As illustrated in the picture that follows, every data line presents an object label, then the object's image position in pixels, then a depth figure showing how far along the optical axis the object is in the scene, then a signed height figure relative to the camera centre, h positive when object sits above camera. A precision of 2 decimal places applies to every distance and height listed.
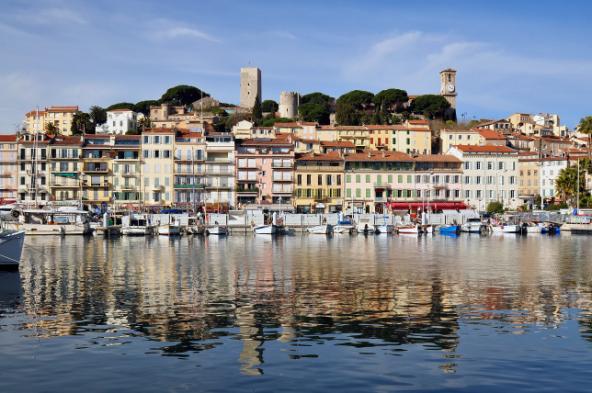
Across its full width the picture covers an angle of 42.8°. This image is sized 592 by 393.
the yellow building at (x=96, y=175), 115.12 +4.19
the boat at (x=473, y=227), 100.25 -3.08
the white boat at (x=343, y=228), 99.50 -3.25
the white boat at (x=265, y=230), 94.25 -3.36
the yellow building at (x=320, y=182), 116.56 +3.28
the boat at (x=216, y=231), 93.38 -3.47
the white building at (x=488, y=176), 119.56 +4.49
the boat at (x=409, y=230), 97.50 -3.41
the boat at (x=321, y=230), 97.31 -3.44
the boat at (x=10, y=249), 42.66 -2.68
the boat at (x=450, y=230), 98.00 -3.39
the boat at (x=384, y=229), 99.44 -3.35
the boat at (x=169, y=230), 91.25 -3.31
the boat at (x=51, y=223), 89.56 -2.53
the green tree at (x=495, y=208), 116.25 -0.61
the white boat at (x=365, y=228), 99.50 -3.25
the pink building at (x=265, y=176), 116.25 +4.18
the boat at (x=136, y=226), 92.38 -2.90
